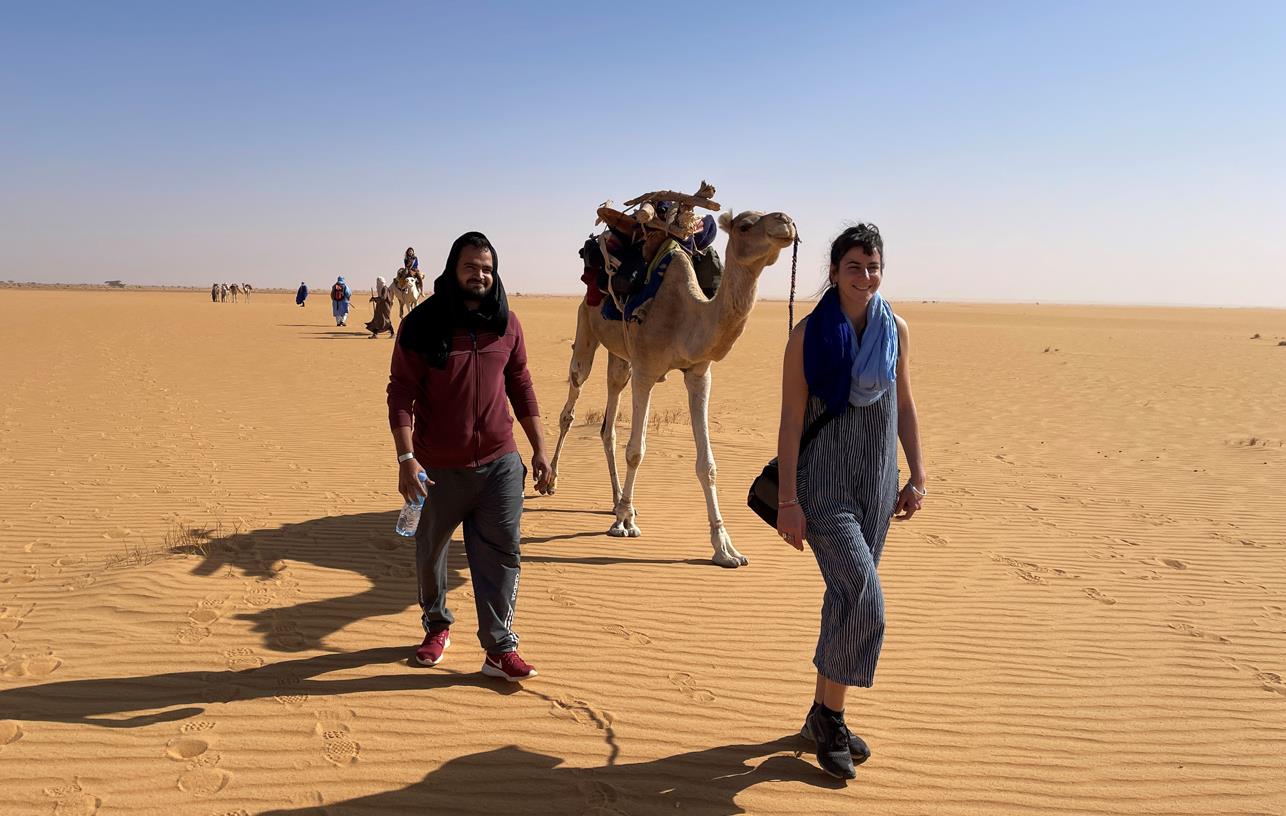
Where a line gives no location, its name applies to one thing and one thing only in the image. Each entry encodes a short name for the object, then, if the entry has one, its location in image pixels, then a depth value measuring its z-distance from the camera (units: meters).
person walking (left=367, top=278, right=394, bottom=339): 27.56
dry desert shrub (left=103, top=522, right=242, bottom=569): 5.74
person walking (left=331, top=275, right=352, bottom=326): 32.06
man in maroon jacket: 3.72
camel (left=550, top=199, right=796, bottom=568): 5.26
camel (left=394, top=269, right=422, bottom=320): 24.98
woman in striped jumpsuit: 3.14
